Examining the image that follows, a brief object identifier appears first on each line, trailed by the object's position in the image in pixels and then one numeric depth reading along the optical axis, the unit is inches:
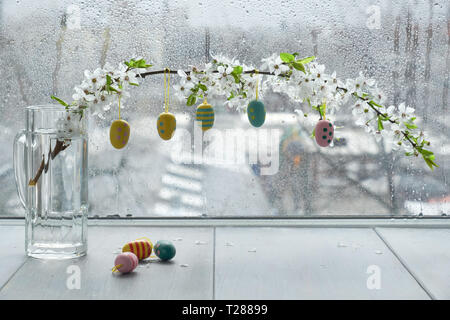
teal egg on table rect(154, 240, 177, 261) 37.2
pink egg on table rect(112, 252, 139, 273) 34.7
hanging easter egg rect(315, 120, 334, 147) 37.8
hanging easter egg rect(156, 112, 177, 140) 38.2
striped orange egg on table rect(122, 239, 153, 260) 37.2
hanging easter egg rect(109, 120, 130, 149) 37.9
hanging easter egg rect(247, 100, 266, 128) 36.9
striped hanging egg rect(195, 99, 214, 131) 38.2
